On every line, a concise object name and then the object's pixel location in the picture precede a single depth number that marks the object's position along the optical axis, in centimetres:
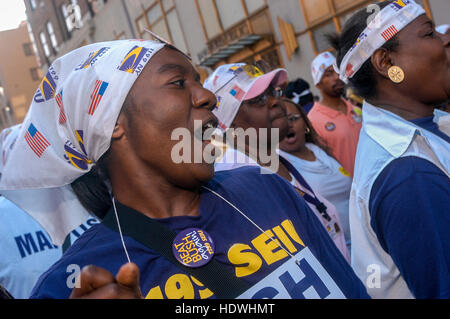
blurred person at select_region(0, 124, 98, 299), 236
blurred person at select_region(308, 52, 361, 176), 395
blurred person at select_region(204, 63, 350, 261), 285
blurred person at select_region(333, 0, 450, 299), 147
